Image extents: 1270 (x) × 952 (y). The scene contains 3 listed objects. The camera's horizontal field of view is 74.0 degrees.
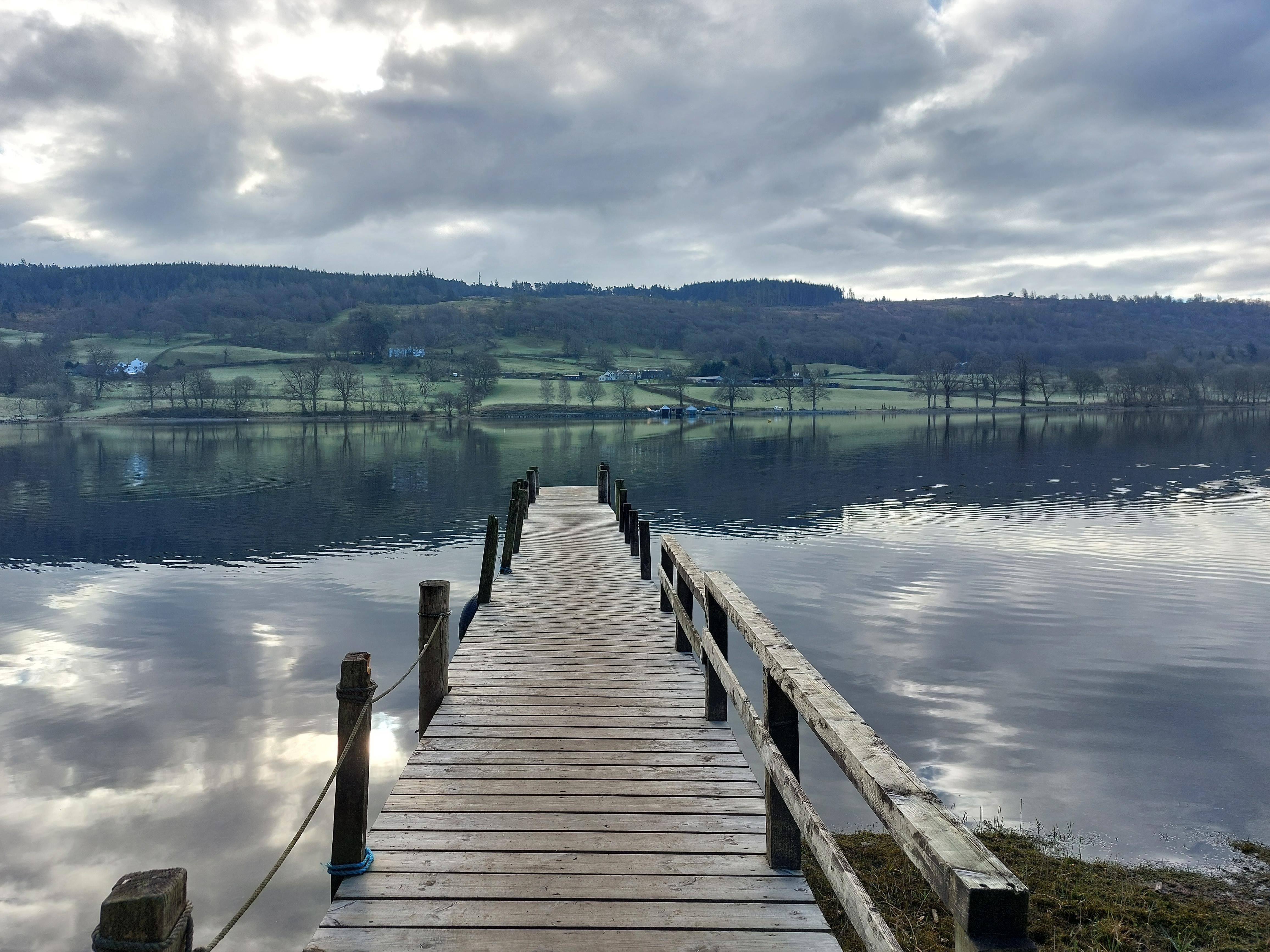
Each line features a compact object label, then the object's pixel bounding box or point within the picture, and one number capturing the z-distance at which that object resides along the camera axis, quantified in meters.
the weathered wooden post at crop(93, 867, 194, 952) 2.42
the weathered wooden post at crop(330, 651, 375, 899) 4.95
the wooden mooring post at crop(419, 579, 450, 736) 7.42
